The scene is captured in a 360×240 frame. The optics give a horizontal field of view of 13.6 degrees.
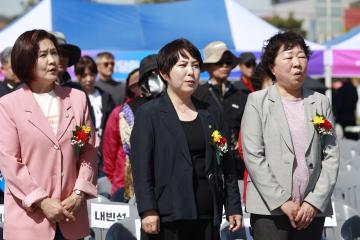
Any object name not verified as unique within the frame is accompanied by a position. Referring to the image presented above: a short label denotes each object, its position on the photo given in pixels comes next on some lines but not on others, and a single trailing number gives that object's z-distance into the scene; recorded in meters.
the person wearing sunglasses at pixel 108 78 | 19.29
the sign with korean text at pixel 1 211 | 10.72
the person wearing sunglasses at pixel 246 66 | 17.71
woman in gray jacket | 8.35
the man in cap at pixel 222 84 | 13.62
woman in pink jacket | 8.01
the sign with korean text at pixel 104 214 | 10.86
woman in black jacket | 8.03
